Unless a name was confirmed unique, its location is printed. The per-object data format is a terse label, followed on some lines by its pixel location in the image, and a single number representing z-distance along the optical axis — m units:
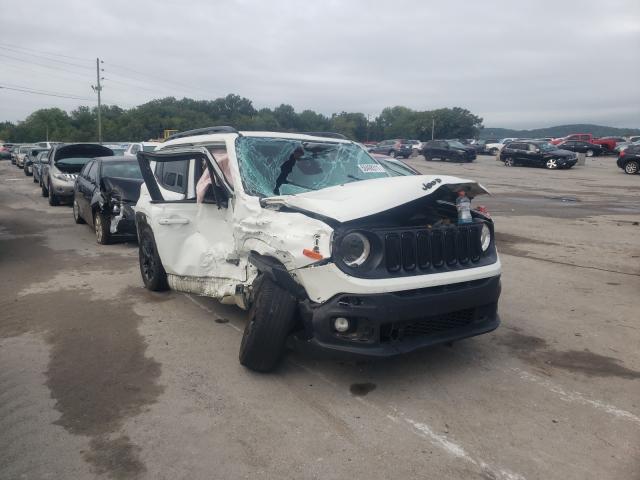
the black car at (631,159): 27.11
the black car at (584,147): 42.50
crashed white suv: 3.64
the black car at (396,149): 45.00
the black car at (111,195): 9.18
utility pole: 61.47
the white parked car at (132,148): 22.61
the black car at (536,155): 31.27
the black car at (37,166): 18.97
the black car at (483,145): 49.97
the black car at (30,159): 29.62
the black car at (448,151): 37.69
